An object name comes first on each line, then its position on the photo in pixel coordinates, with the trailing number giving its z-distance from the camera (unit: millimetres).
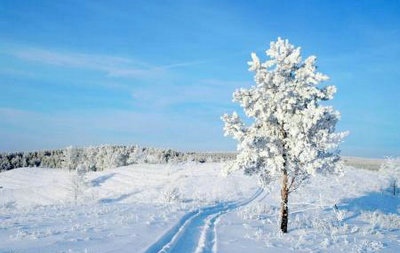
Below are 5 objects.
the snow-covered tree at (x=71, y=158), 163000
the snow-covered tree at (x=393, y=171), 70625
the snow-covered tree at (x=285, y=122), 20766
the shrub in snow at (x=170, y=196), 42188
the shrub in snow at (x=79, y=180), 83875
